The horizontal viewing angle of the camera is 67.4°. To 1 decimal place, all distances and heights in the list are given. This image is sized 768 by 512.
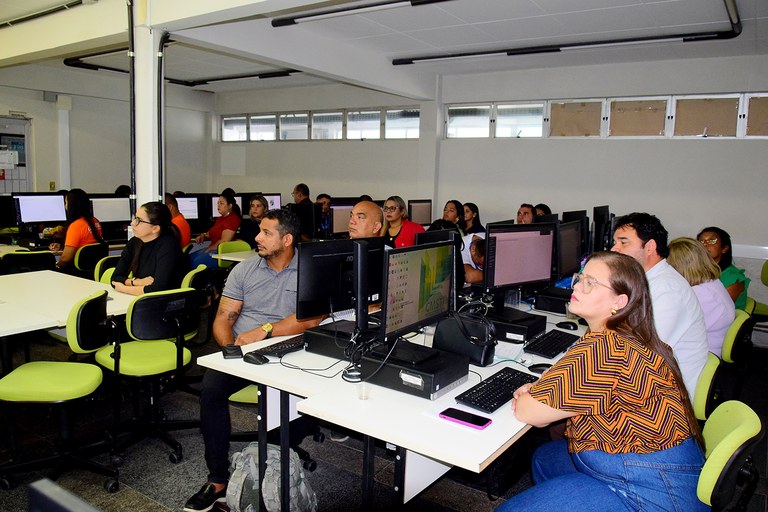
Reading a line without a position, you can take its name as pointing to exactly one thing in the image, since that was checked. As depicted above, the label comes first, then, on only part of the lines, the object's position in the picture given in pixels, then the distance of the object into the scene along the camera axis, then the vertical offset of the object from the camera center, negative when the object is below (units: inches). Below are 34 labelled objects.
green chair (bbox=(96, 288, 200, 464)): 118.8 -35.5
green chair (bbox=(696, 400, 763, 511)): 62.9 -27.6
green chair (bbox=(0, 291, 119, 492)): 105.4 -36.4
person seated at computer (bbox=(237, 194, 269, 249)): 274.4 -13.2
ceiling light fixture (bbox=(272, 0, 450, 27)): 186.1 +64.3
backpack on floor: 95.3 -48.6
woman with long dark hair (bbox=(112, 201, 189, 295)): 147.5 -17.0
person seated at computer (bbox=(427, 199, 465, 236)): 269.9 -5.5
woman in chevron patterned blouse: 66.1 -24.6
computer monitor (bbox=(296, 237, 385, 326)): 99.0 -13.7
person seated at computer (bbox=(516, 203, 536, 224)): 261.9 -4.8
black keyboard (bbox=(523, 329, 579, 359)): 106.7 -26.9
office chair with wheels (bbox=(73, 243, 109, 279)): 219.9 -25.4
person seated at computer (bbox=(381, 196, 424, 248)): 209.5 -9.3
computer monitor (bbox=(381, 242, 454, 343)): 84.7 -13.9
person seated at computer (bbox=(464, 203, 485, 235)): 287.6 -8.3
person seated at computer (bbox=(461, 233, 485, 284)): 153.8 -15.9
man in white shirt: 98.5 -19.2
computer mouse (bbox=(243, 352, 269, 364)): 96.1 -27.3
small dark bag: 97.7 -23.3
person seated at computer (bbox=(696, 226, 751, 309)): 175.2 -17.3
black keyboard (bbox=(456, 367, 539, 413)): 80.0 -27.5
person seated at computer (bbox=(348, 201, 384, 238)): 148.9 -5.6
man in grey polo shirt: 117.7 -19.4
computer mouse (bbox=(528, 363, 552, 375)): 96.1 -27.6
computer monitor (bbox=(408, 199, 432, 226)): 297.5 -5.6
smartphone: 74.1 -28.3
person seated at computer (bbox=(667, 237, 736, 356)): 124.9 -15.9
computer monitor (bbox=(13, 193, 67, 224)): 260.1 -8.7
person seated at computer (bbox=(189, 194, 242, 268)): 268.5 -17.4
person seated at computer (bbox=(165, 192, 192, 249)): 249.1 -13.5
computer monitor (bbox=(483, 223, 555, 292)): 117.6 -11.0
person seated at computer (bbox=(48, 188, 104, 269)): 220.7 -14.7
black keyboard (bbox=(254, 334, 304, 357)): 100.0 -26.8
